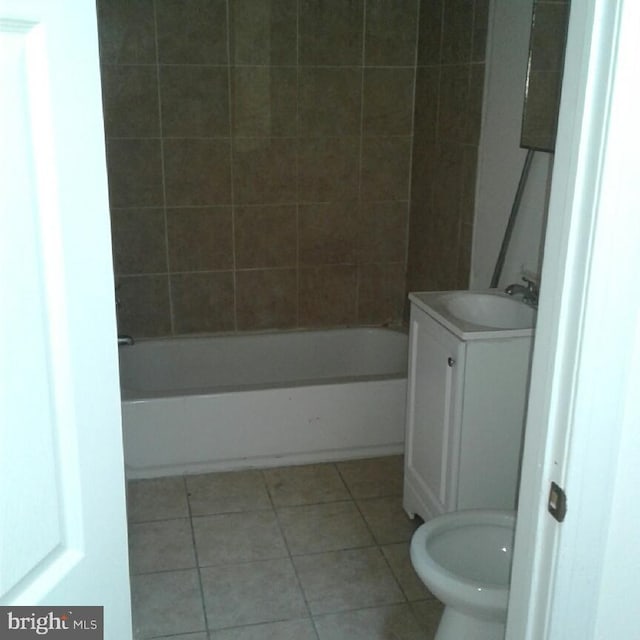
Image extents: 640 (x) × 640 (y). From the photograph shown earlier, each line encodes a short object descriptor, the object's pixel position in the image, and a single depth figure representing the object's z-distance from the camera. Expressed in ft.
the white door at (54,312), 2.68
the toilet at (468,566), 5.91
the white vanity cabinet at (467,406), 7.70
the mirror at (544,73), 8.17
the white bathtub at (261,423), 10.11
